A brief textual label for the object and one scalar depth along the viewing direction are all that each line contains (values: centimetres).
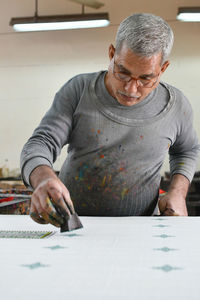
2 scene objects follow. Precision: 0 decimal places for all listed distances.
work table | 66
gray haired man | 146
